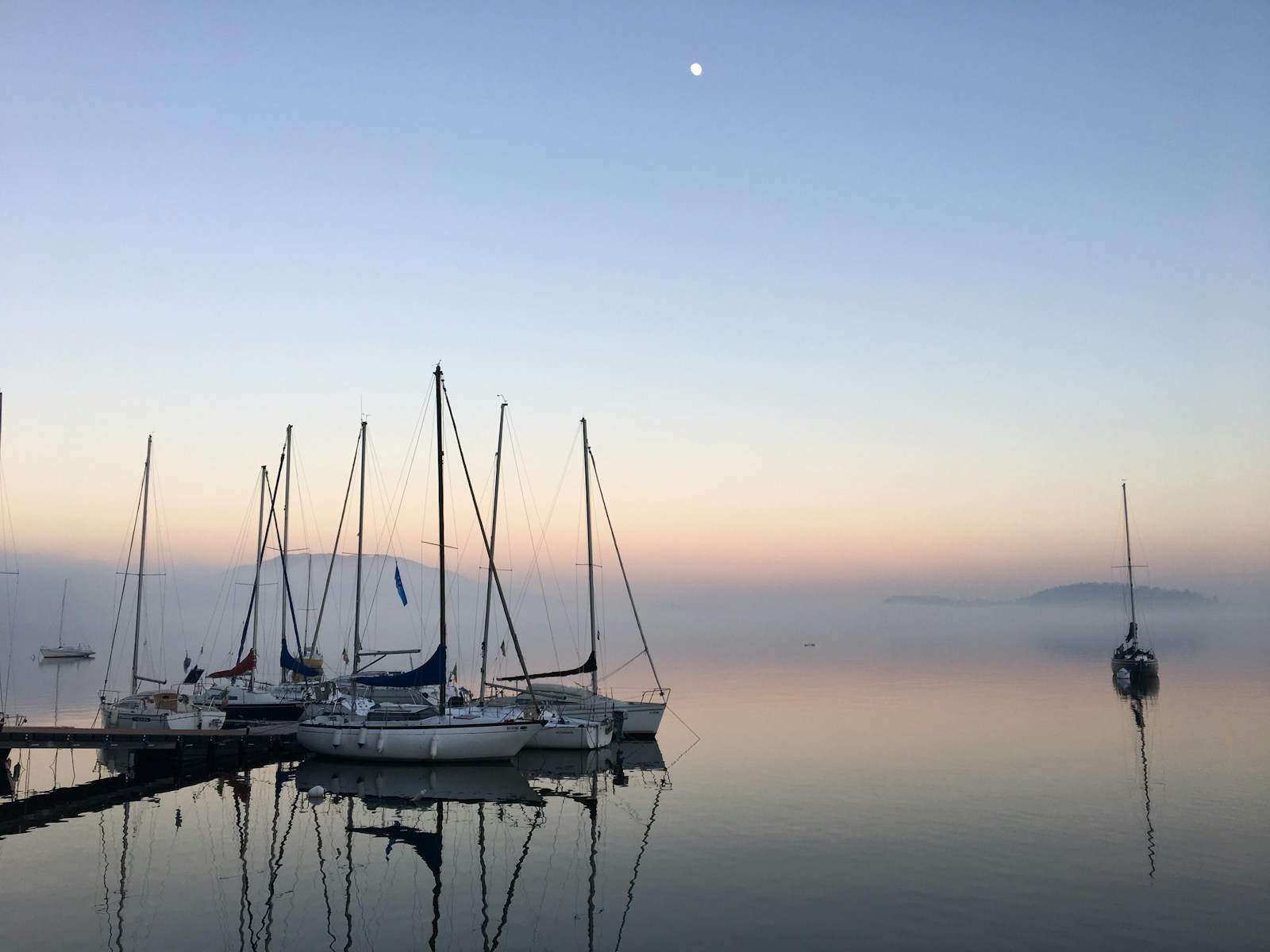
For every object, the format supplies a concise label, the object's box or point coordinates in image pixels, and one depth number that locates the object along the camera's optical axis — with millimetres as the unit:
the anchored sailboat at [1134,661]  72500
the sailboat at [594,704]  43719
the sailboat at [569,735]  39656
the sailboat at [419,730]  35812
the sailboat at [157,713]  39500
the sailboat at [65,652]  125562
